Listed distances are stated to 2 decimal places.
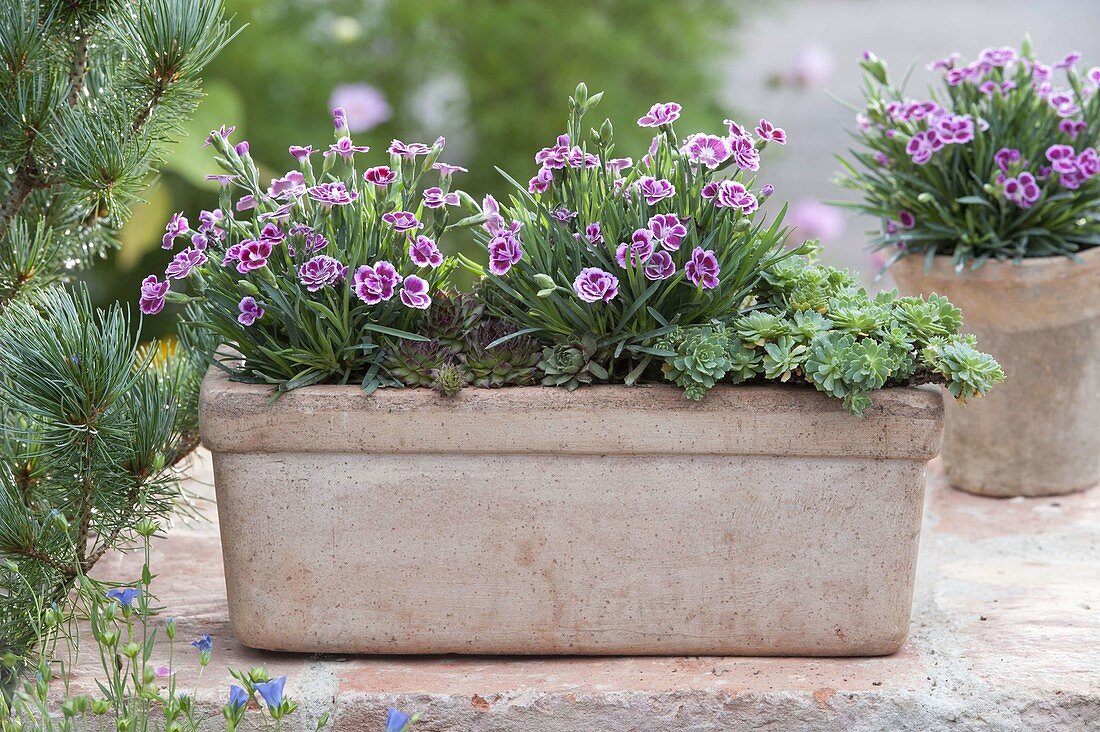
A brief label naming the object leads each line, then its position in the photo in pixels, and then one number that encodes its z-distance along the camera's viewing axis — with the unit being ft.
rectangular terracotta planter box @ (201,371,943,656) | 6.99
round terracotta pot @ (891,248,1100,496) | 8.00
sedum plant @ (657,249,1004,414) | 6.93
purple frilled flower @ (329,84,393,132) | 11.62
